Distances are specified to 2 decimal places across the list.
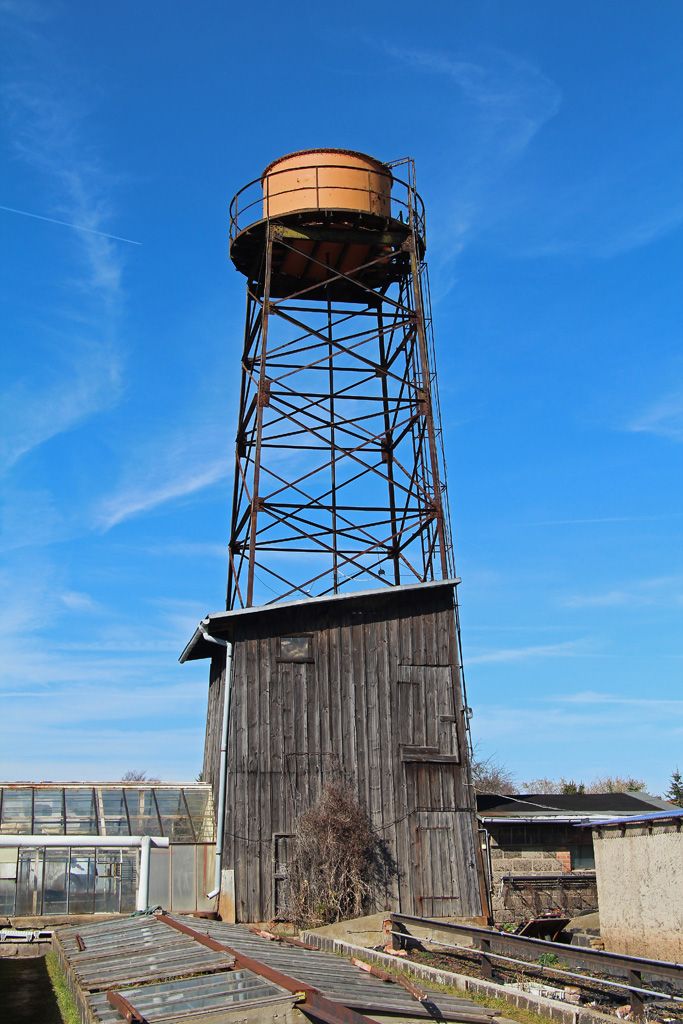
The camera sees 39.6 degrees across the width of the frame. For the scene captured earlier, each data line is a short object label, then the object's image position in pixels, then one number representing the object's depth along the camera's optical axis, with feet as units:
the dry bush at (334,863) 63.26
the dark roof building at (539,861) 81.20
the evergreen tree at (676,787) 168.53
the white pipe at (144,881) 65.00
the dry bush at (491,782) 186.17
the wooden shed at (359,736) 67.05
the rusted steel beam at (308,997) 25.26
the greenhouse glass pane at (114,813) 68.33
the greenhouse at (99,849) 64.08
